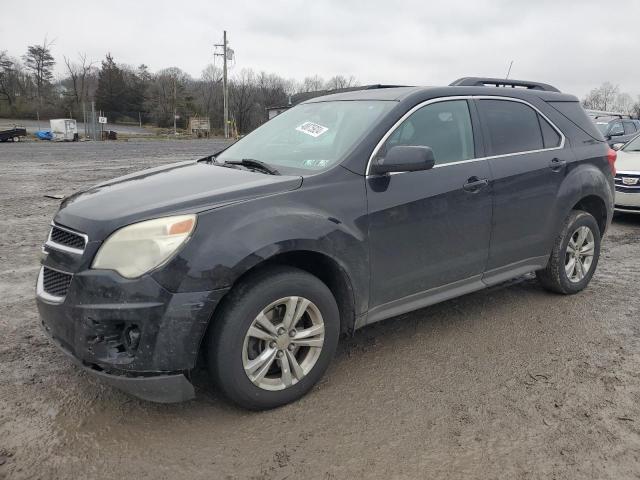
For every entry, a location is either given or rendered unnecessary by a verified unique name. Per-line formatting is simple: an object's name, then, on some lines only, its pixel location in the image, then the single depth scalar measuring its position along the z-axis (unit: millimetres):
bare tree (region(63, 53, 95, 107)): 71938
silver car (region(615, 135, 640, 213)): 8156
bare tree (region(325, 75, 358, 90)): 81094
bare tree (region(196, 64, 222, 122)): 79956
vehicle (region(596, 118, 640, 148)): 15259
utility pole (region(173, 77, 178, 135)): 69438
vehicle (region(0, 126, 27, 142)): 34091
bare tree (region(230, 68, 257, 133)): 79562
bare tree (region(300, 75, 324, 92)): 91312
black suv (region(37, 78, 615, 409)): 2645
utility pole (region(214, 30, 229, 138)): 55862
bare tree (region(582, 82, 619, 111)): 87625
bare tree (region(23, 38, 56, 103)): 74438
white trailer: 39406
